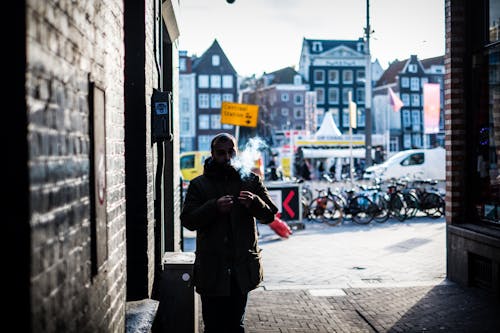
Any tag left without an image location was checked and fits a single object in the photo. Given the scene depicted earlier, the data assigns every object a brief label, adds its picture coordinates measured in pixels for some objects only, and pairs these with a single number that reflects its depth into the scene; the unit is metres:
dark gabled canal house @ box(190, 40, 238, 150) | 71.25
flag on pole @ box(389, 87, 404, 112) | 35.63
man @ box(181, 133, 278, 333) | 3.81
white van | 29.22
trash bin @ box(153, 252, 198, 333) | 4.90
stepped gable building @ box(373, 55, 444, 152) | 71.50
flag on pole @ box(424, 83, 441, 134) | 25.35
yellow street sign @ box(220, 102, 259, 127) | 14.35
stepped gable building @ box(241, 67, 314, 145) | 70.81
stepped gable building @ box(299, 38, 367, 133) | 74.25
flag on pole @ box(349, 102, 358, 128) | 21.82
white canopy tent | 41.69
